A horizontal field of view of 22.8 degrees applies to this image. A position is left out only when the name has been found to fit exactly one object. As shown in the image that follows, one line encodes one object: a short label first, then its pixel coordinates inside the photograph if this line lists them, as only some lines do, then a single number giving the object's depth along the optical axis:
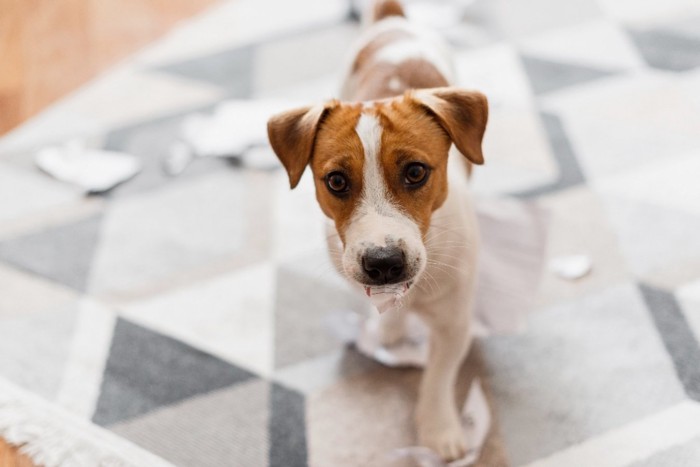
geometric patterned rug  1.21
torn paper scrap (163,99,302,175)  1.49
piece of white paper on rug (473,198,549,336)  1.27
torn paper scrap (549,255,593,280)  1.31
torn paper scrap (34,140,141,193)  1.47
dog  1.08
